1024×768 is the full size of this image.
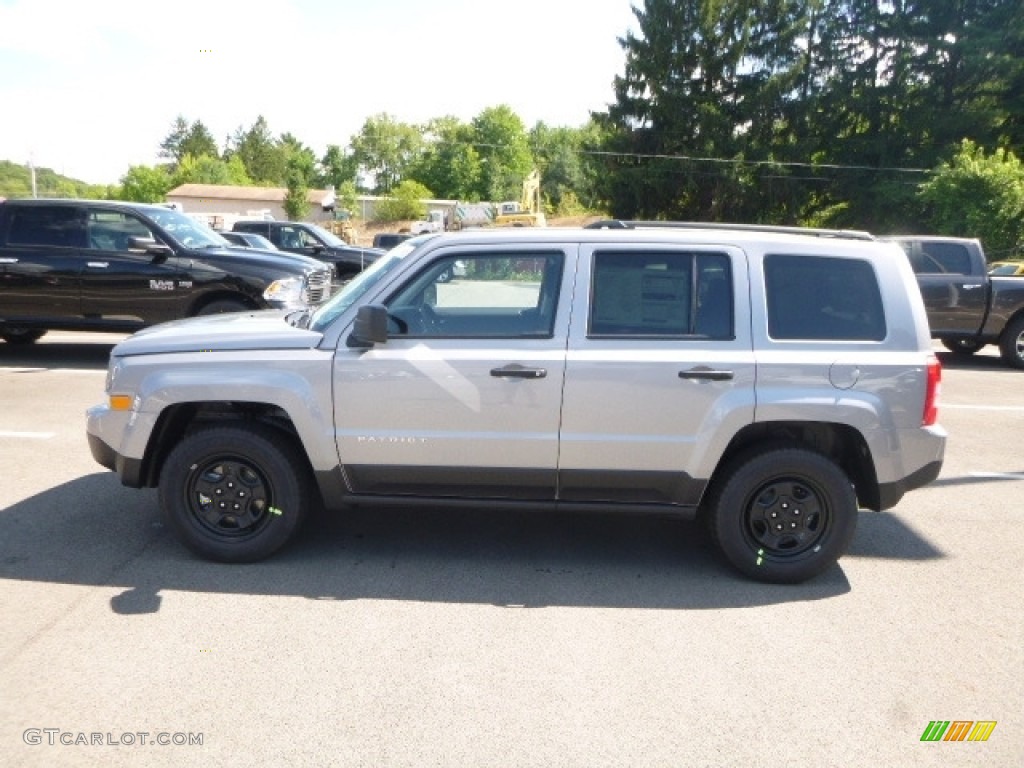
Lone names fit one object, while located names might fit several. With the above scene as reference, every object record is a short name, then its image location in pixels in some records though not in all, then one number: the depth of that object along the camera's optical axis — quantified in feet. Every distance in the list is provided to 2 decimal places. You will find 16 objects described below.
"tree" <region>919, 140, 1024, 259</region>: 108.37
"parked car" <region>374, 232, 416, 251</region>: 107.96
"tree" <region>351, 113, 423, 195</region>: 405.59
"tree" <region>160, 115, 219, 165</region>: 459.32
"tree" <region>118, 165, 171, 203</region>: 356.59
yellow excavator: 125.11
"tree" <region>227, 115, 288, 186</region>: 428.97
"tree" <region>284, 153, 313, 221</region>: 272.31
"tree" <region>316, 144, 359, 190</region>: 396.37
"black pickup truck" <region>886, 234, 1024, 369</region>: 42.78
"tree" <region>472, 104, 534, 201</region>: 363.56
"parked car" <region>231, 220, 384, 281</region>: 66.49
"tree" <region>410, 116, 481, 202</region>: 362.12
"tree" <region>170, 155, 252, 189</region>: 363.56
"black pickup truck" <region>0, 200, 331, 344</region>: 35.35
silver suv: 15.15
